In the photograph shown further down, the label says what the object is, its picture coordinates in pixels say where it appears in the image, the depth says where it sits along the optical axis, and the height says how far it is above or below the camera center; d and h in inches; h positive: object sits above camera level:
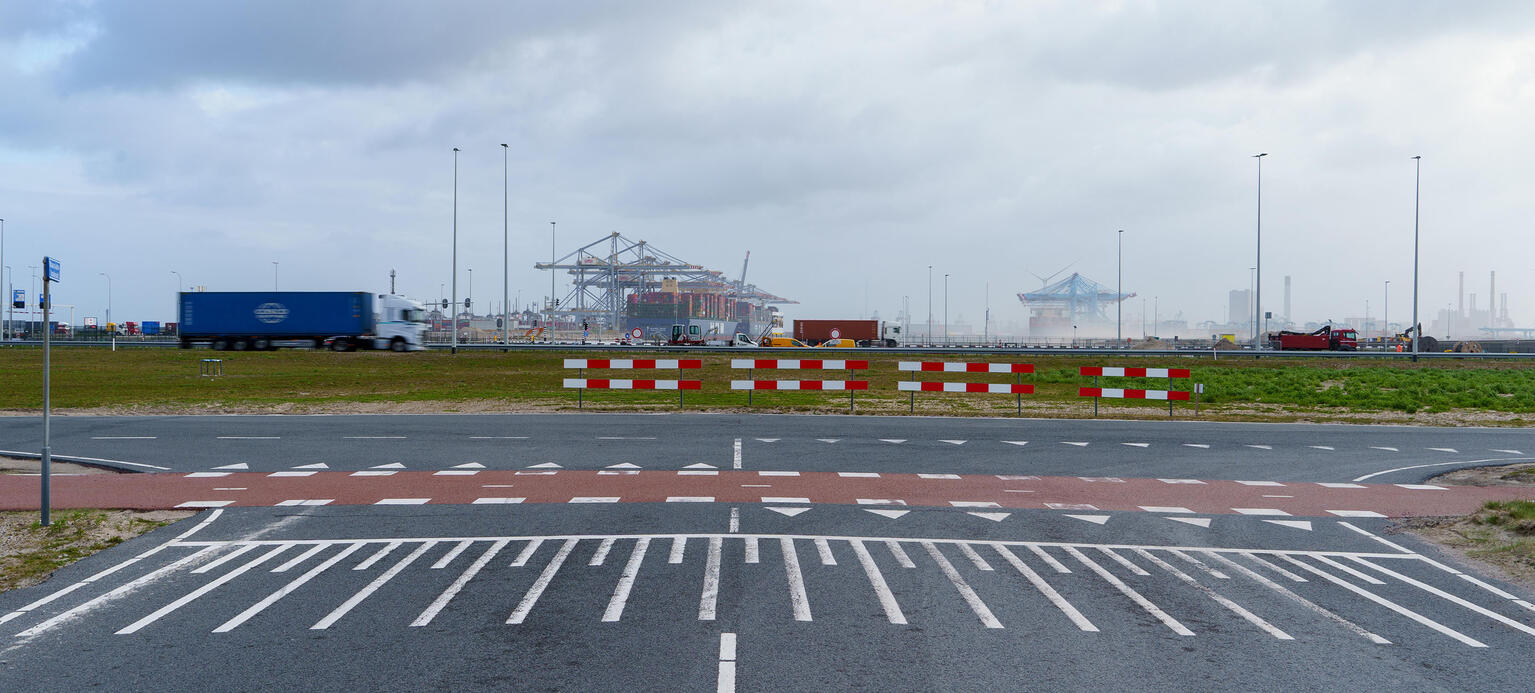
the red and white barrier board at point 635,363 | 906.1 -23.3
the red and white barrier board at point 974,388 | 874.1 -40.7
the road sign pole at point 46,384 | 368.8 -22.4
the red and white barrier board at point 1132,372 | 871.1 -25.5
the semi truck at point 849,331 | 3705.7 +38.6
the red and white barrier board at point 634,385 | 868.0 -41.0
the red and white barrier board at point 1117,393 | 898.7 -46.2
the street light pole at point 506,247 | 2271.2 +212.6
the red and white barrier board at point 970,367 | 885.8 -23.4
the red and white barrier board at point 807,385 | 876.6 -40.0
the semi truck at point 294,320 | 2134.6 +34.1
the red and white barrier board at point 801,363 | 912.9 -22.3
